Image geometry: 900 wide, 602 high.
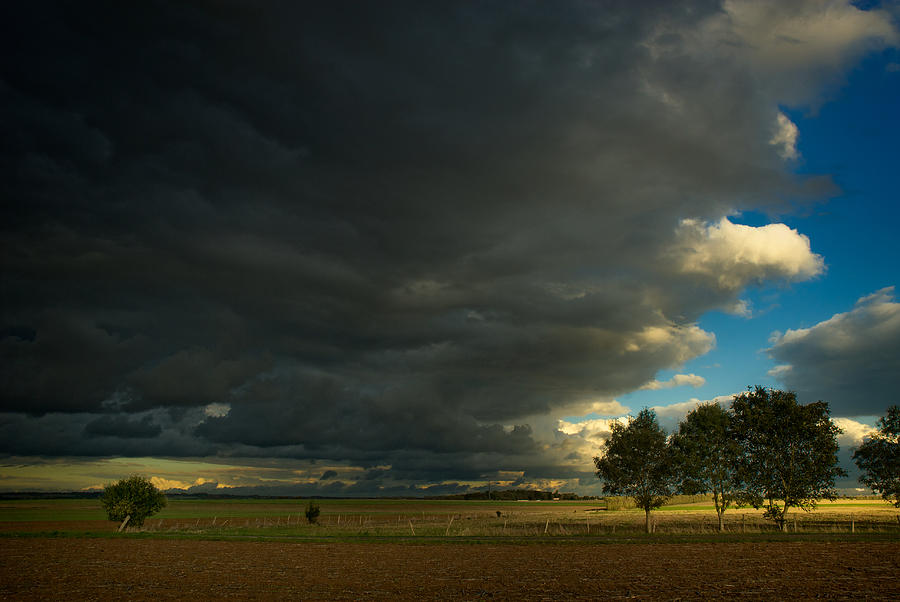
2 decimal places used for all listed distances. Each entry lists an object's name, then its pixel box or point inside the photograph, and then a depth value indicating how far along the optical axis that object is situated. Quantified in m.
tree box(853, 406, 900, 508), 64.38
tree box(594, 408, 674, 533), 63.75
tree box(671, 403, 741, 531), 67.12
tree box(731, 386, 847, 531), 60.75
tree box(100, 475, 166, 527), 68.88
